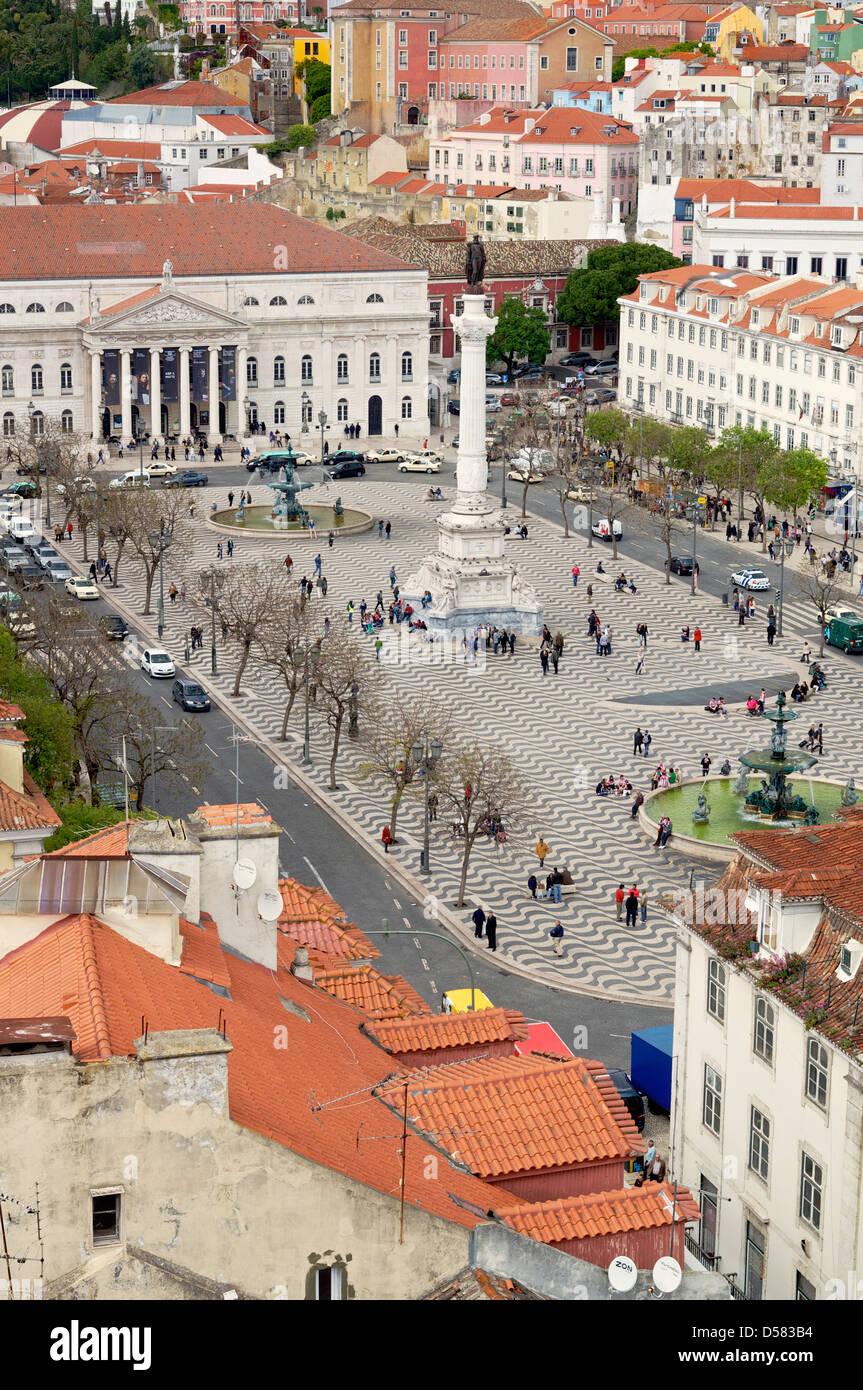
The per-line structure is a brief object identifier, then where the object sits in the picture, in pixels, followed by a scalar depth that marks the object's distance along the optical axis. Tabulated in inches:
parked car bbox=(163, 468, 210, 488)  4702.3
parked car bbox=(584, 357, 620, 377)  6048.2
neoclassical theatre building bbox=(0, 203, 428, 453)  5211.6
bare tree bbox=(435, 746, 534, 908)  2453.4
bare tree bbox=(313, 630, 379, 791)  2878.9
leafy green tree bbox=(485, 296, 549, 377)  5979.3
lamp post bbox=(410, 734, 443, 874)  2534.4
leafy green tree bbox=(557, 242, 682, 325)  6043.3
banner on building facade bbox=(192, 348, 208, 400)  5300.2
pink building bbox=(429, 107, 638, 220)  7332.7
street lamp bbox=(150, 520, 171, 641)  3639.3
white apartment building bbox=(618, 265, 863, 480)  4446.4
